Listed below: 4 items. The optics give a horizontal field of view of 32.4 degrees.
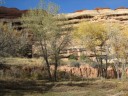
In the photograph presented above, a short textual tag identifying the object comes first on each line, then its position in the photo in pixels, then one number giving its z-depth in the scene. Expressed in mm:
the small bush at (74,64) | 30113
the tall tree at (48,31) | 24351
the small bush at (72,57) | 38213
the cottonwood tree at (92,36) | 31427
